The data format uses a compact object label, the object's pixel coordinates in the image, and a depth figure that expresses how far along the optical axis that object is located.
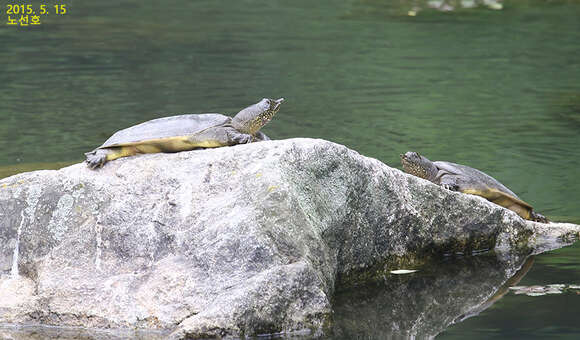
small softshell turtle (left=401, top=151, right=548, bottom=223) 13.41
